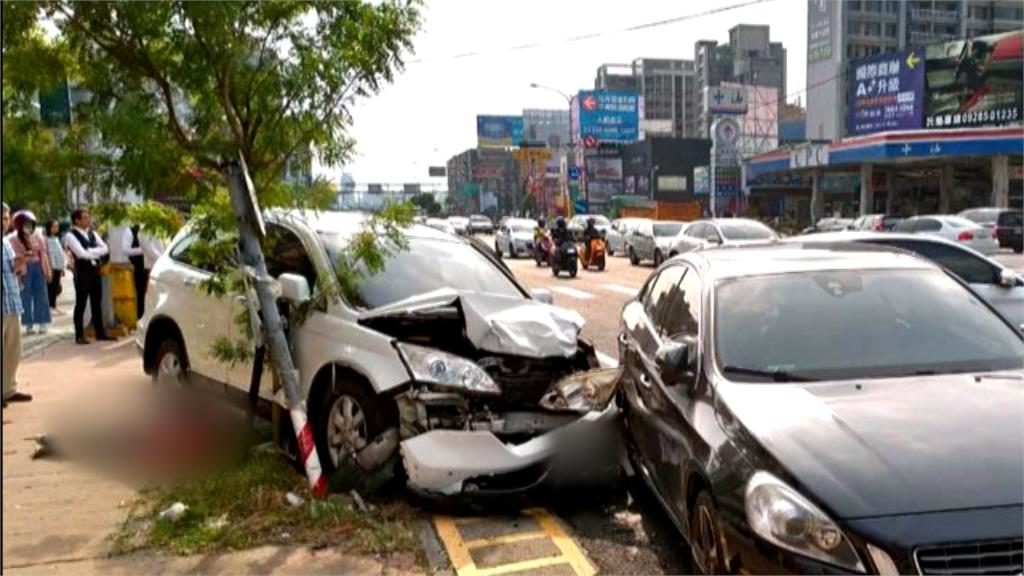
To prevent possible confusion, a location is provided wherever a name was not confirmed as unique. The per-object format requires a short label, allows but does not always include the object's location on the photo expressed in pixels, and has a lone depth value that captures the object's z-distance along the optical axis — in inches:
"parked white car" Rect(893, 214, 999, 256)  869.8
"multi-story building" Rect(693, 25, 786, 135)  4933.6
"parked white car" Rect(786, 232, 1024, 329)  323.9
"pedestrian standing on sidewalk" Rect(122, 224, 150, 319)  448.5
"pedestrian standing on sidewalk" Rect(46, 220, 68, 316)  549.6
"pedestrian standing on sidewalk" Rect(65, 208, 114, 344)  404.2
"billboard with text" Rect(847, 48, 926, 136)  1899.6
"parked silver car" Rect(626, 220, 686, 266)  938.1
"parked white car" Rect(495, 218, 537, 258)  1190.9
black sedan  107.0
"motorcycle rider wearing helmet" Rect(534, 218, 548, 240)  988.6
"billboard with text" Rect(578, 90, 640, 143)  2593.5
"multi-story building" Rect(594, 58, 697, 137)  5467.5
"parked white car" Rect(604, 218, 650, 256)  1185.8
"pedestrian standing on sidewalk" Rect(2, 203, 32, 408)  289.4
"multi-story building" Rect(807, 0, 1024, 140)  3668.8
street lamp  1792.2
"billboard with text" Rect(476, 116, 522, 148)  3801.7
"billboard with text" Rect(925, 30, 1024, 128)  1743.4
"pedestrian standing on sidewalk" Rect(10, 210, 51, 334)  345.7
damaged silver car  184.2
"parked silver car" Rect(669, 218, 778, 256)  762.8
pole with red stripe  196.2
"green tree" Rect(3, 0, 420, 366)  185.0
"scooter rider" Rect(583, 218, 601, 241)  905.8
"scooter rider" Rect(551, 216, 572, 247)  826.2
